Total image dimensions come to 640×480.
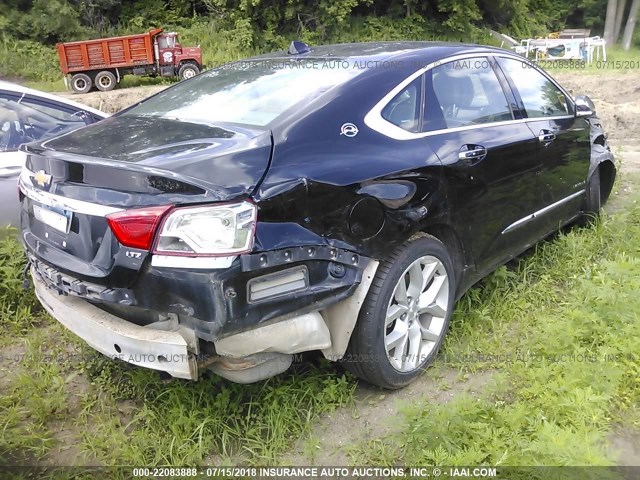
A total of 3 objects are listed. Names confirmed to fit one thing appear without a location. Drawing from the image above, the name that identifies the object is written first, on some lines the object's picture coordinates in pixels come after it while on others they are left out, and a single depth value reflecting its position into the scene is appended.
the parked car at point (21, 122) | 3.69
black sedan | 2.05
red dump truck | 15.61
